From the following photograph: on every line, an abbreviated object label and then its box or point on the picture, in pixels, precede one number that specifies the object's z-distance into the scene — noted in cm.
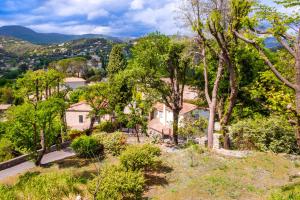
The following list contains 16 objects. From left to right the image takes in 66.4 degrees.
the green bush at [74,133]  2770
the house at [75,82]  5937
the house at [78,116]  3591
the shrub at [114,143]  1762
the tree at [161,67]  1912
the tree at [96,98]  2546
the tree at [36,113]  1684
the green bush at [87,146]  1804
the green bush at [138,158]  1203
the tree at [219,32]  1298
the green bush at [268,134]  1424
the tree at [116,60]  4651
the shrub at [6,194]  744
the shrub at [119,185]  937
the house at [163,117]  2942
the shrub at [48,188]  825
